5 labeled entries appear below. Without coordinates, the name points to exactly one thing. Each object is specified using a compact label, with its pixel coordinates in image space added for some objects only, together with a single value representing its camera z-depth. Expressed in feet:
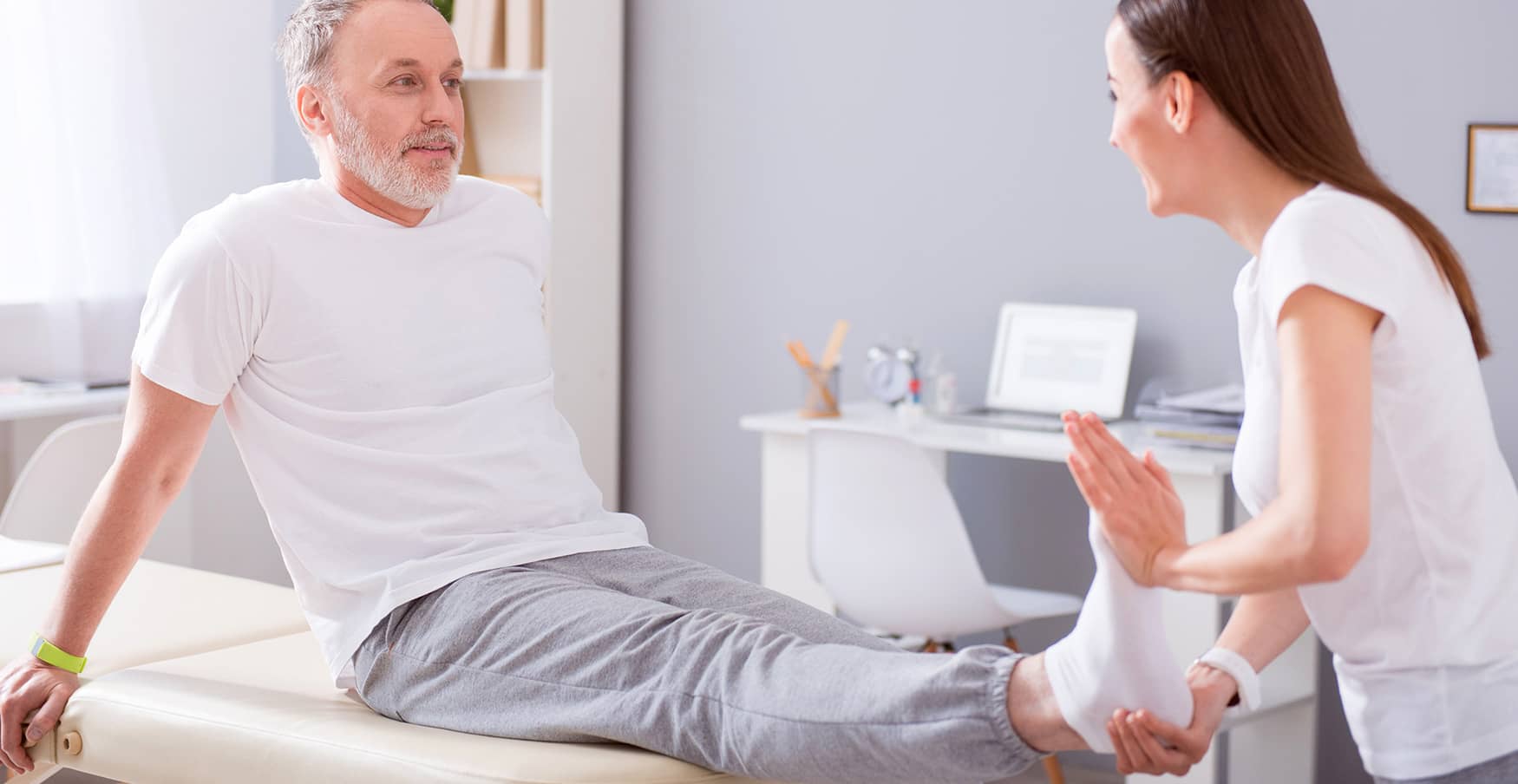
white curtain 11.52
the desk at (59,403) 10.57
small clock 10.80
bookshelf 12.07
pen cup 10.61
